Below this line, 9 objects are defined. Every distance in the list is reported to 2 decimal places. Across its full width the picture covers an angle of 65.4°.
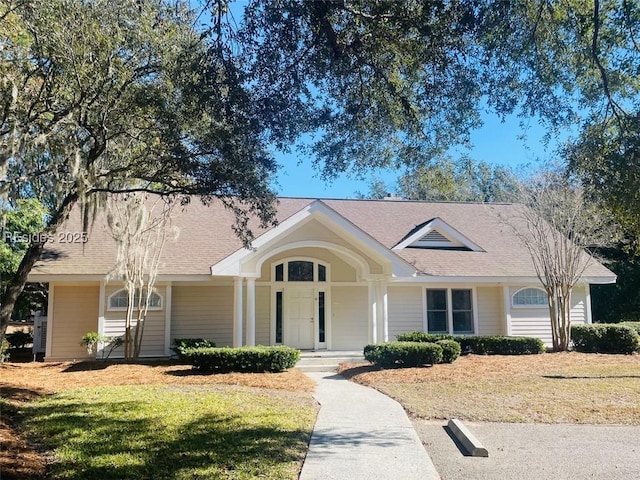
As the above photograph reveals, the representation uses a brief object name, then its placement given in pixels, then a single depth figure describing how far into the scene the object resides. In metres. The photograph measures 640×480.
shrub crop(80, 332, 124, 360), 14.38
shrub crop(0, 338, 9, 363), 13.61
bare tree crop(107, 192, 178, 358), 13.30
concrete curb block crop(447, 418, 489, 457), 6.07
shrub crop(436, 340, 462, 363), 13.23
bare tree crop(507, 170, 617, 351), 15.36
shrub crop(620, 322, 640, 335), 17.44
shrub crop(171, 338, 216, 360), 14.20
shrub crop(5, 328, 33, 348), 17.95
